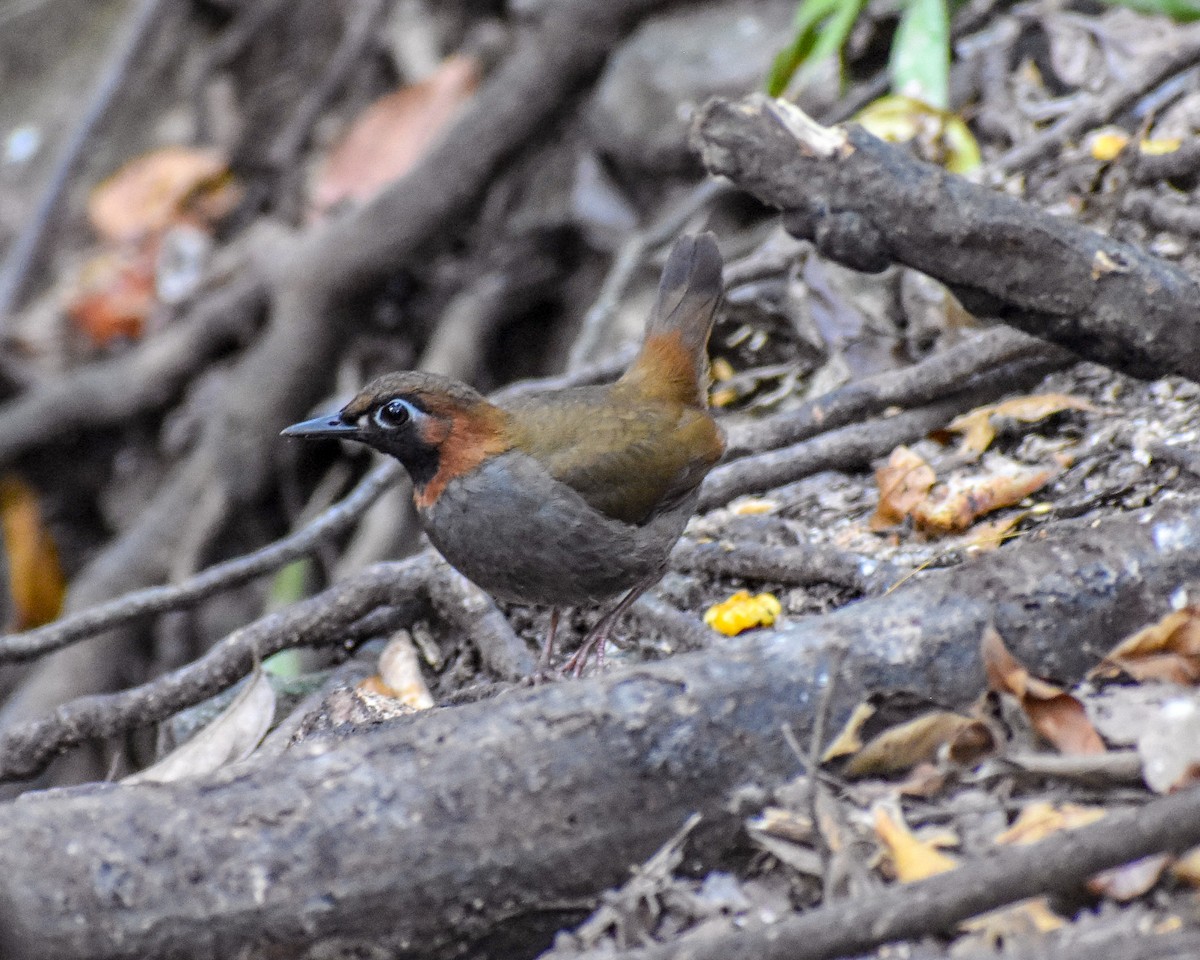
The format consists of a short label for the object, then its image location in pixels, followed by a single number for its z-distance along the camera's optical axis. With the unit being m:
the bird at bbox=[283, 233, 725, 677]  7.12
